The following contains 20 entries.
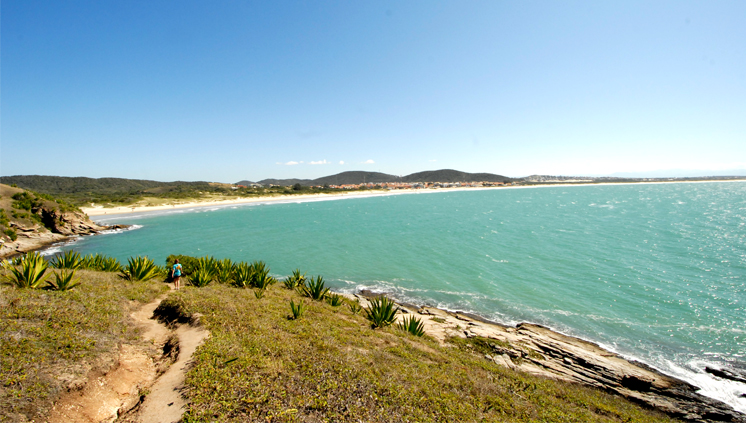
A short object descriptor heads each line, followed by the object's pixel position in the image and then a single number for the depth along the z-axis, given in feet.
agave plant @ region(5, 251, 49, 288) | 27.91
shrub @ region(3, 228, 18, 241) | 85.72
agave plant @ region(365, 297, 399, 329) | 32.83
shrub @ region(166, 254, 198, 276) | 47.11
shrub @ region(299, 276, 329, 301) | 39.63
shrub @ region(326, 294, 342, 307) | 37.52
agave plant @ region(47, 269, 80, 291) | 27.89
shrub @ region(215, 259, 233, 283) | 42.55
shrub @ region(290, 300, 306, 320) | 29.17
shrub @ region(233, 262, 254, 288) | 41.16
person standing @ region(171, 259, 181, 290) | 38.57
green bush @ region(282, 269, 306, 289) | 45.13
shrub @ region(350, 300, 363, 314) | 37.87
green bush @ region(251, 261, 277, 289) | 40.99
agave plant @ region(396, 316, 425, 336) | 32.86
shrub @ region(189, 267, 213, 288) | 39.50
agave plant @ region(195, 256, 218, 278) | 43.90
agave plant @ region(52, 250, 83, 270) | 39.42
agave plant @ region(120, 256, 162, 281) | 40.04
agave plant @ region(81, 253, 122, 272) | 43.63
